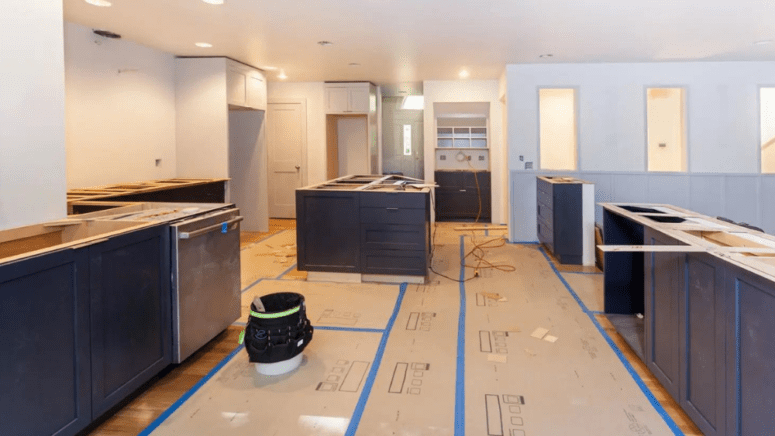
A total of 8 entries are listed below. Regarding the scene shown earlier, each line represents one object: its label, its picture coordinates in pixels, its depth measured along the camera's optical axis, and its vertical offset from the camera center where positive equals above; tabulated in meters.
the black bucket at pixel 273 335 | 2.87 -0.80
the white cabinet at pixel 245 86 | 6.89 +1.60
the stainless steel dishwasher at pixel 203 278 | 2.87 -0.51
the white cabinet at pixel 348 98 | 9.10 +1.75
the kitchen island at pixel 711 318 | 1.74 -0.53
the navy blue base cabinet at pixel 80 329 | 1.84 -0.57
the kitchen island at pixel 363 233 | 4.86 -0.38
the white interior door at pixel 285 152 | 9.28 +0.81
